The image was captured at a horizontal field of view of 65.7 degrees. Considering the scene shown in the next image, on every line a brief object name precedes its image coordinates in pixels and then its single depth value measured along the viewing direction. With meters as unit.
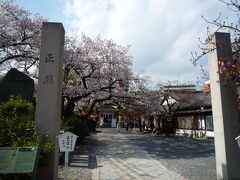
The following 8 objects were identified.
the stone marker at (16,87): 7.82
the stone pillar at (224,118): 5.60
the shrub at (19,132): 5.08
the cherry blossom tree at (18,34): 11.49
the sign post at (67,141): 4.93
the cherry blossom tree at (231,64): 5.11
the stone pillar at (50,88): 5.66
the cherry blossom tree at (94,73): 13.23
